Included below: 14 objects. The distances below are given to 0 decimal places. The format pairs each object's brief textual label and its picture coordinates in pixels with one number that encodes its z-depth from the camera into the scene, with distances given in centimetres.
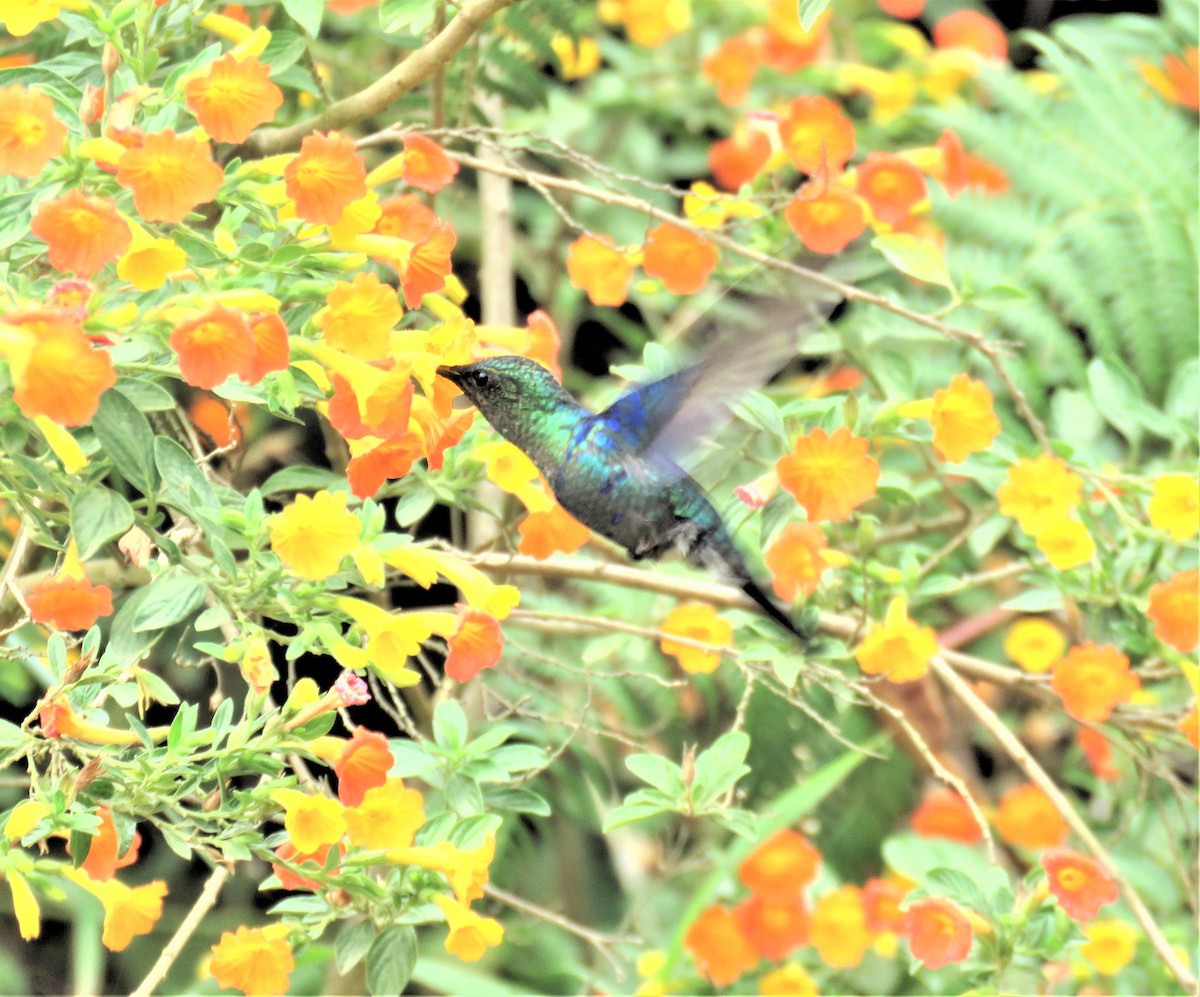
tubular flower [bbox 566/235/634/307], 501
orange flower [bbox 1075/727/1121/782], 520
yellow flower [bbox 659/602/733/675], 500
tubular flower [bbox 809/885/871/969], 512
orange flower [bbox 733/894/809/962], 512
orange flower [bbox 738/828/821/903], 514
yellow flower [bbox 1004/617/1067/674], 514
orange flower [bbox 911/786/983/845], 544
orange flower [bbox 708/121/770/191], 589
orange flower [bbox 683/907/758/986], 510
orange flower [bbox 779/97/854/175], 502
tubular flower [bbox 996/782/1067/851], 520
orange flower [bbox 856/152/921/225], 503
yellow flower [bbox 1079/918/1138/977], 507
